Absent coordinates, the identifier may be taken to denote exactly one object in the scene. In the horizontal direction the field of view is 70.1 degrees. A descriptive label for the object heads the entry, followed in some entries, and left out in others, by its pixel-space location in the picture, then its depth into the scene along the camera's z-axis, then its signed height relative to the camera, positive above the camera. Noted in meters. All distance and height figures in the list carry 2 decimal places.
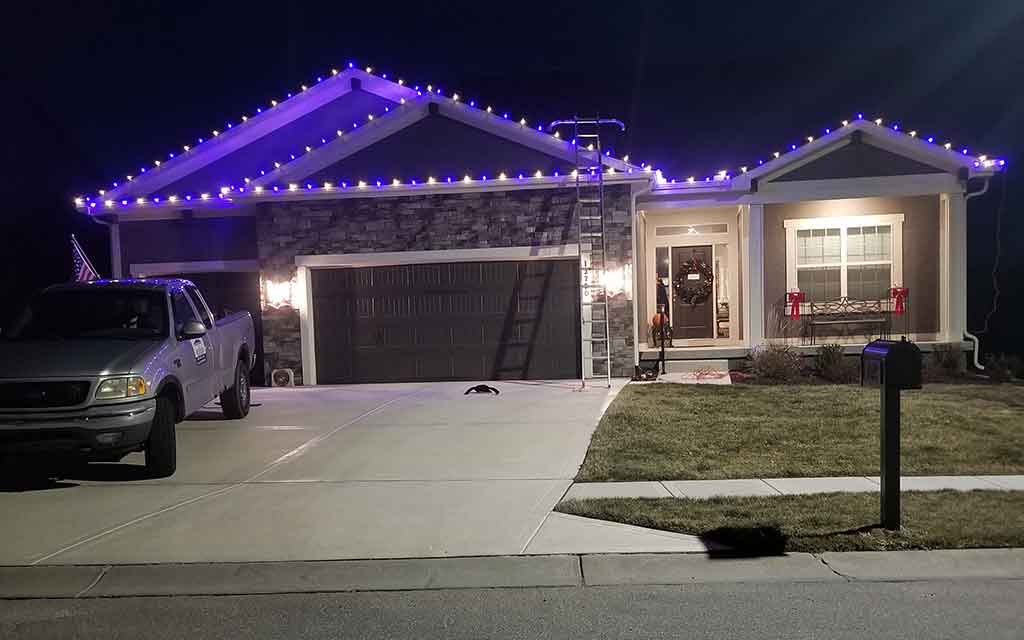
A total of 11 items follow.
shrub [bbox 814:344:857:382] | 13.01 -1.50
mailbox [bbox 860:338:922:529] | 5.38 -0.80
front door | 16.19 -0.36
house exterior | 13.48 +0.93
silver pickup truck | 6.86 -0.72
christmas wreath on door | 16.16 +0.09
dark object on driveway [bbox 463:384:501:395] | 12.46 -1.70
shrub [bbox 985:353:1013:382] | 12.66 -1.58
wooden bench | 14.66 -0.66
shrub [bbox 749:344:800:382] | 13.03 -1.44
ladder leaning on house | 13.35 +0.11
